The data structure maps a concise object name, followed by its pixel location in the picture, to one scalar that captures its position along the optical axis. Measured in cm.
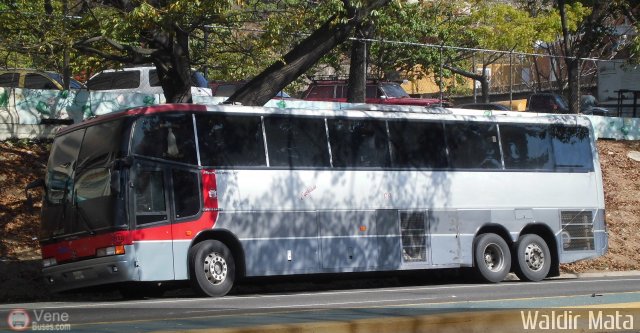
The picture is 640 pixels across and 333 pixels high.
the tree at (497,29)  4822
